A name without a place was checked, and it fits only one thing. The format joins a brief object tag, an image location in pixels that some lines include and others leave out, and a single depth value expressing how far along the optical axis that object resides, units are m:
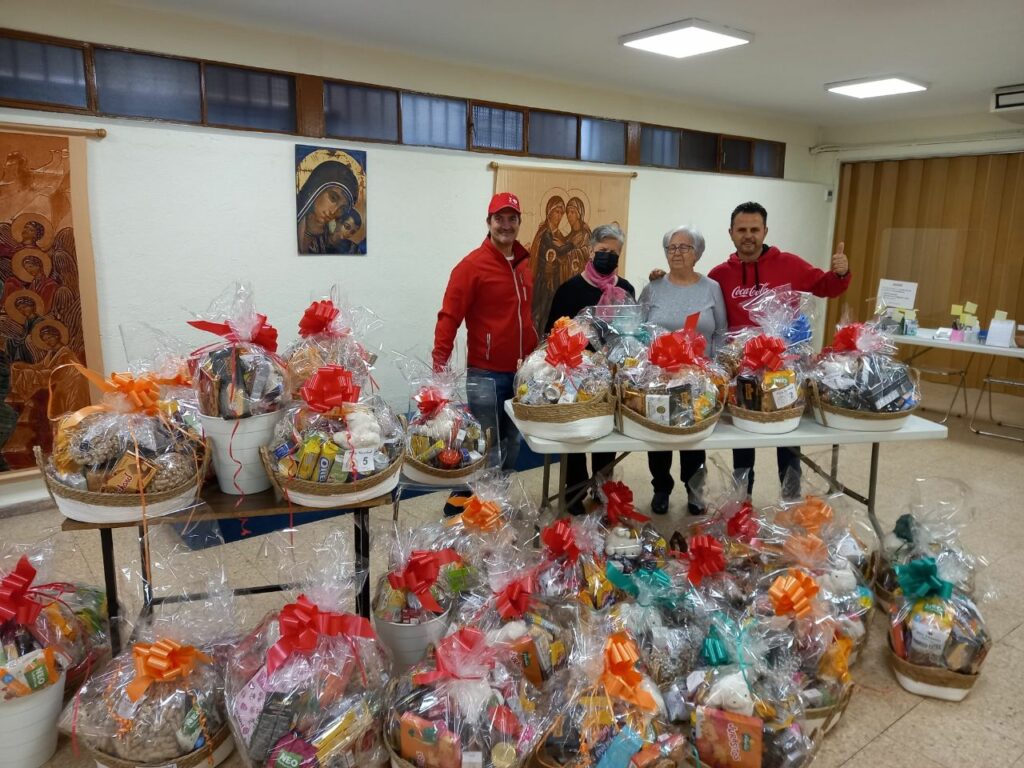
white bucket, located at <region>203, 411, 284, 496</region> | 1.77
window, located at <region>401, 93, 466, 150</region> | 4.29
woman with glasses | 2.76
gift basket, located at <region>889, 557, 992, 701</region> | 2.07
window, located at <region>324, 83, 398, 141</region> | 4.01
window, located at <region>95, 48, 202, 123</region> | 3.33
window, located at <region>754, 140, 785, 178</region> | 6.42
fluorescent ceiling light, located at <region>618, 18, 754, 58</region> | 3.60
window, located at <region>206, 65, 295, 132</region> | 3.64
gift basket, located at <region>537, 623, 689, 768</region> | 1.56
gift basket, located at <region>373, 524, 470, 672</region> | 1.95
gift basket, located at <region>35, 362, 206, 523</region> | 1.65
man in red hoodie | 2.92
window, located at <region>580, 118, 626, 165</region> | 5.14
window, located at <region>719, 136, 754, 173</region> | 6.11
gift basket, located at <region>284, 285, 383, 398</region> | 2.18
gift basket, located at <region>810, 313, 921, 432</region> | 2.29
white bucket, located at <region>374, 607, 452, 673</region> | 1.96
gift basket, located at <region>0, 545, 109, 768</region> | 1.69
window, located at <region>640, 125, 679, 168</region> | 5.49
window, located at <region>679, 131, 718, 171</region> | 5.79
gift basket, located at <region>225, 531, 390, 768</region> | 1.56
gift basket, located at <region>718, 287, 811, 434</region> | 2.24
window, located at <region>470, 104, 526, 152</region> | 4.59
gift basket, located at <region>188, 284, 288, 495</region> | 1.76
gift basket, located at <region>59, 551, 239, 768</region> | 1.62
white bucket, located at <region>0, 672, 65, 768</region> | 1.70
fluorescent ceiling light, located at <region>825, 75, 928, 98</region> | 4.81
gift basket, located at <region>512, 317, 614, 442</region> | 2.05
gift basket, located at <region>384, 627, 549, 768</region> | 1.55
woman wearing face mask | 3.03
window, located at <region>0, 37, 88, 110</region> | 3.09
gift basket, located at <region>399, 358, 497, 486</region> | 2.25
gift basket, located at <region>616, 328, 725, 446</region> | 2.10
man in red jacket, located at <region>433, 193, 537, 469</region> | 3.01
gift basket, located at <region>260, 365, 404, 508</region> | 1.74
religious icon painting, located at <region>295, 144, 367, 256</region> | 3.91
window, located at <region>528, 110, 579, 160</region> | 4.86
